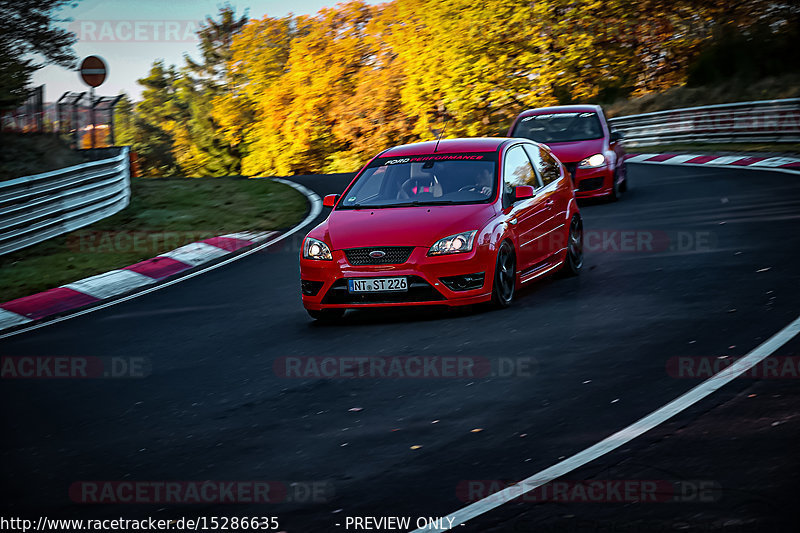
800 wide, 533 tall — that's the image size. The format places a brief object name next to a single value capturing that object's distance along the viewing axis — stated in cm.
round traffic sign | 2294
